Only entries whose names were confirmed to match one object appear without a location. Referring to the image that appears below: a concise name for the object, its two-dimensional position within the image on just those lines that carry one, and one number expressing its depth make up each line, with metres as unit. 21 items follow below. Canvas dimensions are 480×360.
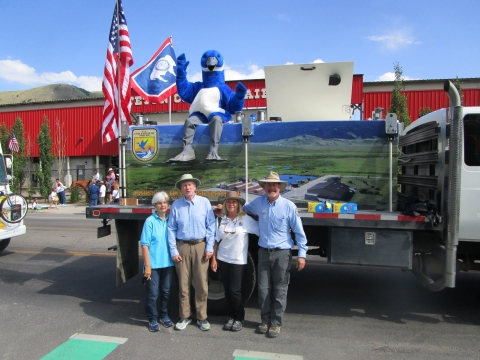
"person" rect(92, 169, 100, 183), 18.11
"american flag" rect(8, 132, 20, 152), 22.33
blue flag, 8.22
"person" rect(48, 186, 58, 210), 20.35
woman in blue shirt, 4.45
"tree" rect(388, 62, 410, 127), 15.30
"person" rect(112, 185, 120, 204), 16.32
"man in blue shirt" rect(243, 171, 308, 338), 4.25
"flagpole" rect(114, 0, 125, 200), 5.17
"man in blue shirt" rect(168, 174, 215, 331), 4.45
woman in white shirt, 4.41
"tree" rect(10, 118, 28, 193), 23.31
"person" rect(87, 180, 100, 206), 16.77
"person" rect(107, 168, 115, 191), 18.13
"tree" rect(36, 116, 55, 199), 23.55
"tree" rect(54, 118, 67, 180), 27.10
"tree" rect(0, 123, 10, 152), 25.78
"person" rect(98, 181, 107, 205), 18.81
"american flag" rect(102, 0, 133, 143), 7.50
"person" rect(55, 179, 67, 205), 21.97
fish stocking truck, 4.26
